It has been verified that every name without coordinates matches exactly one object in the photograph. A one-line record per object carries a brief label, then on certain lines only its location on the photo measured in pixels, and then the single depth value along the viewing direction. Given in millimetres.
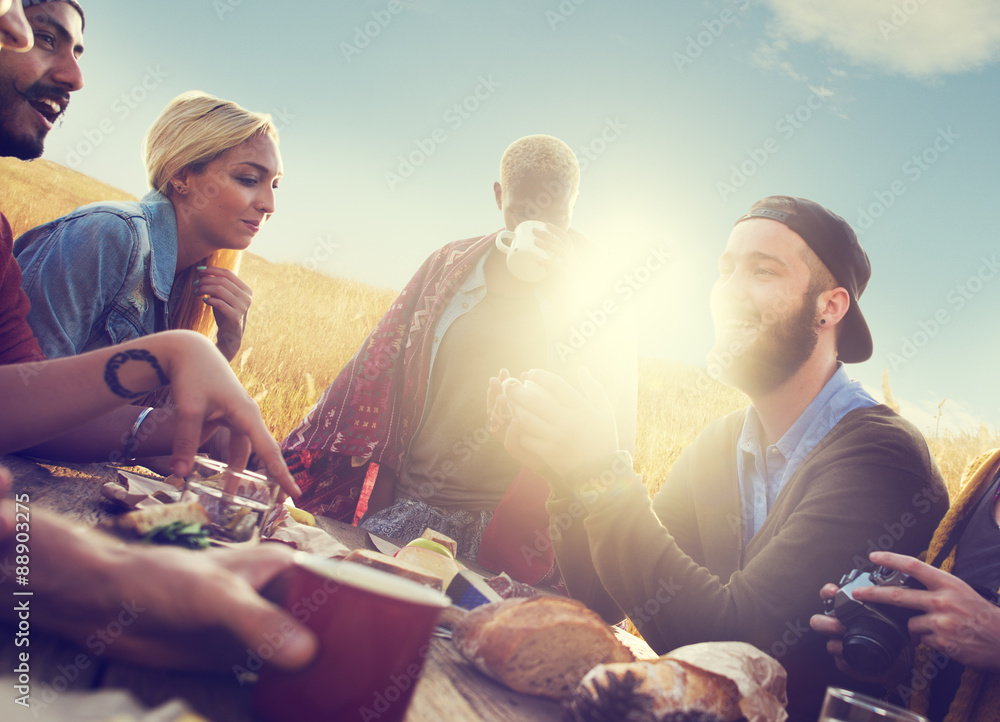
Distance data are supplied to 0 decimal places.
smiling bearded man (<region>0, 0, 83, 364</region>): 2018
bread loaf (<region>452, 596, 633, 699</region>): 959
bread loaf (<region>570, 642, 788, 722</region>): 805
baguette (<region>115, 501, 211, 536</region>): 1034
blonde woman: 2154
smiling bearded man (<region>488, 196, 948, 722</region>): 1403
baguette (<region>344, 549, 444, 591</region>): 1099
